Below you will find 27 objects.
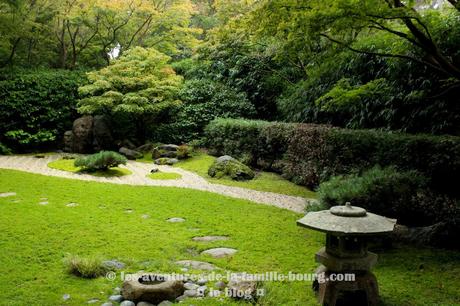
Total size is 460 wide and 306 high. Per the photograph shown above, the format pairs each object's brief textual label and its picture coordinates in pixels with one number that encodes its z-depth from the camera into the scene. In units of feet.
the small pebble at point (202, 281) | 13.41
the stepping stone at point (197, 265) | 14.80
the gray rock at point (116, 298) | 12.06
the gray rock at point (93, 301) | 11.92
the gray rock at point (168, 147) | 46.68
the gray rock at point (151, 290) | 11.92
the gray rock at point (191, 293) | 12.57
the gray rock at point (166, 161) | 43.70
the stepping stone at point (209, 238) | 18.57
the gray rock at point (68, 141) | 50.29
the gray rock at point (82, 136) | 49.44
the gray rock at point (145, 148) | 49.60
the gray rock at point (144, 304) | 11.73
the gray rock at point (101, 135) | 49.78
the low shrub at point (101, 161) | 35.47
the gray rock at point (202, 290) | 12.66
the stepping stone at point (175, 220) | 21.62
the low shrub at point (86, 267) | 13.69
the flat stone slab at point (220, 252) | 16.42
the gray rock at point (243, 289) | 12.22
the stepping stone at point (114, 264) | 14.48
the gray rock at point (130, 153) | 46.98
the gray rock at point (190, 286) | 12.98
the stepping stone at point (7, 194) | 25.39
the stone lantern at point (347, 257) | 11.84
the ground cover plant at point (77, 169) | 35.84
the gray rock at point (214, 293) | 12.55
